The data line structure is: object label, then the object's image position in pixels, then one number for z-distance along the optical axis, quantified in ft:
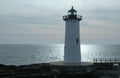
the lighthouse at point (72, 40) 101.14
